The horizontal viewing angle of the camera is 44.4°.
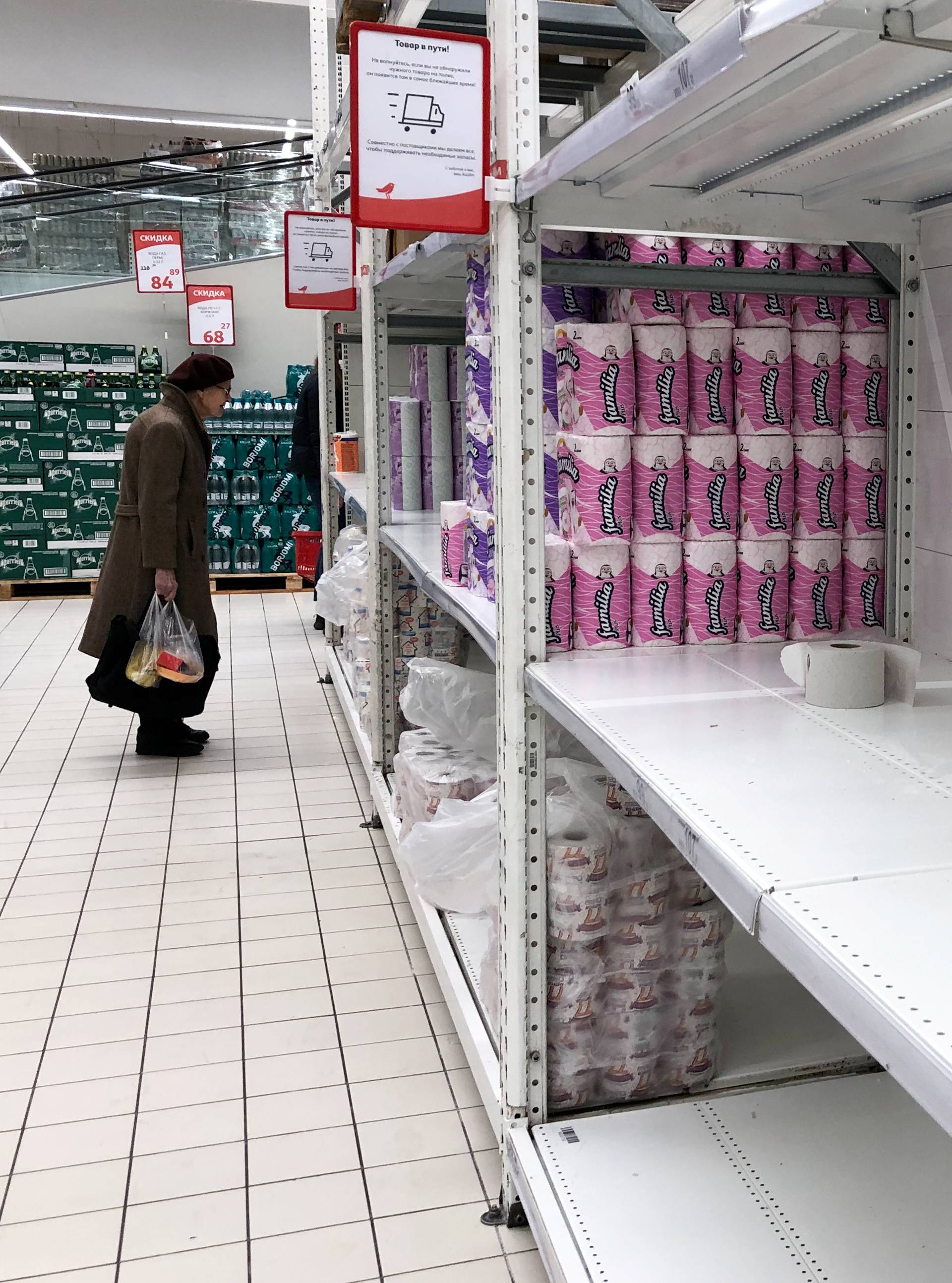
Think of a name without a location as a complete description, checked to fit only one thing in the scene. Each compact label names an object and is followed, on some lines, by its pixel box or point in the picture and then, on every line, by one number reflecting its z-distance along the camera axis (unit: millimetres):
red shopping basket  7969
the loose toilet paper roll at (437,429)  3828
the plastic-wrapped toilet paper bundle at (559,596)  2084
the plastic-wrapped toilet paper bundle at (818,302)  2119
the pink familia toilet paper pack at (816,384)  2146
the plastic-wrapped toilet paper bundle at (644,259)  2049
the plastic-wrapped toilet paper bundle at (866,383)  2154
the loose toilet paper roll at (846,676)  1732
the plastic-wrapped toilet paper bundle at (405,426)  3904
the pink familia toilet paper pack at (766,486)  2146
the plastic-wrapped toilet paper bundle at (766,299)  2107
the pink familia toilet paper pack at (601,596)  2092
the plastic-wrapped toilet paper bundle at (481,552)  2398
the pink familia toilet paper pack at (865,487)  2182
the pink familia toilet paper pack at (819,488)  2178
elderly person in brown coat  4629
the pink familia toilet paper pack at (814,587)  2205
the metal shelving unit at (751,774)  1167
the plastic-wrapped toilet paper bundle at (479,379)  2359
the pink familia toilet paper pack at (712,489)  2131
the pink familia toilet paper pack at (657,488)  2092
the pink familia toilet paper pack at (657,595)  2135
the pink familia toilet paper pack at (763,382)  2125
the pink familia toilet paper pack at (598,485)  2059
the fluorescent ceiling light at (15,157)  11719
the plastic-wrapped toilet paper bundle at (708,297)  2096
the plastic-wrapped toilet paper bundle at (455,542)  2699
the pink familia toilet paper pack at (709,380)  2111
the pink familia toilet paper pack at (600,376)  2039
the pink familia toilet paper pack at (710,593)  2156
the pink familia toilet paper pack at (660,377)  2070
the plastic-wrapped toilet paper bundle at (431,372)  3781
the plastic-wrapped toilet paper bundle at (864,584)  2215
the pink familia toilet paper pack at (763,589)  2174
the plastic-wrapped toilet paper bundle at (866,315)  2150
